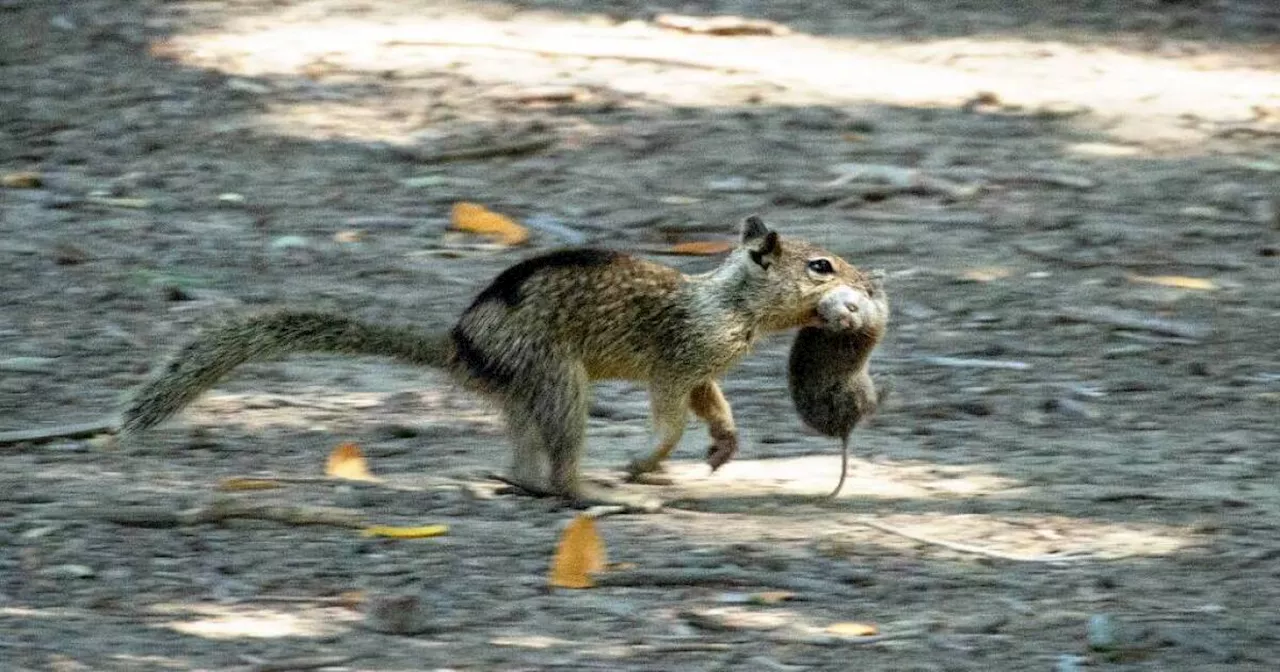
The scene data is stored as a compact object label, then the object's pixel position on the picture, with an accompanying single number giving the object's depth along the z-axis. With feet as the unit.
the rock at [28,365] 48.11
